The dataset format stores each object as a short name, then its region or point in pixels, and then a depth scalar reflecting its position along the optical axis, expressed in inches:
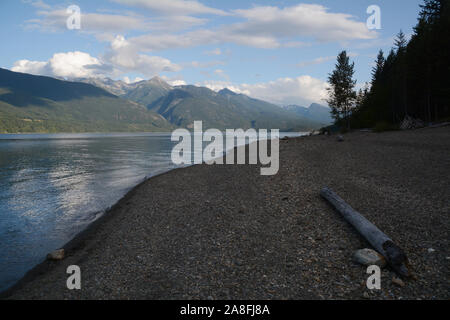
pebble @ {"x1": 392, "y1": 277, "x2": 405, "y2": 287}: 243.8
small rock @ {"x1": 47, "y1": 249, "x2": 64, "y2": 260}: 402.9
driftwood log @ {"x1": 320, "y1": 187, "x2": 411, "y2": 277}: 263.1
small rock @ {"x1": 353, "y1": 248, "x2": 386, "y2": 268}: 273.9
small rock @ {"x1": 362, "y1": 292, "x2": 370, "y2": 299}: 235.6
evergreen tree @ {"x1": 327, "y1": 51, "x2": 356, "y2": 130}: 2064.5
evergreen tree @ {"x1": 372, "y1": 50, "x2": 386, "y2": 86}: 2888.3
